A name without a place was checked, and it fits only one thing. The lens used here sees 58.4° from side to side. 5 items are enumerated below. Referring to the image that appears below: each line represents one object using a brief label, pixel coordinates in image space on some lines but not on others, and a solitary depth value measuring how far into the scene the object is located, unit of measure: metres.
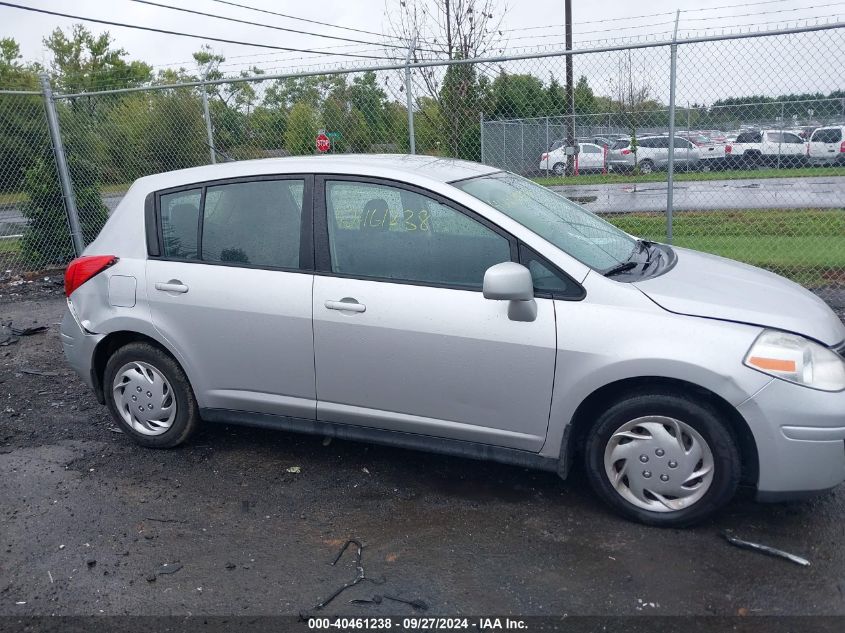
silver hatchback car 3.38
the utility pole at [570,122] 9.23
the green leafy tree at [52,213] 10.34
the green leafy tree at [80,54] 48.25
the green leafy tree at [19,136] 10.62
